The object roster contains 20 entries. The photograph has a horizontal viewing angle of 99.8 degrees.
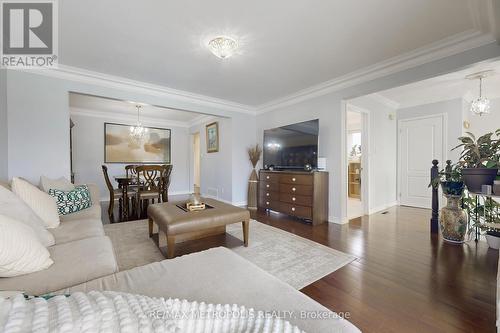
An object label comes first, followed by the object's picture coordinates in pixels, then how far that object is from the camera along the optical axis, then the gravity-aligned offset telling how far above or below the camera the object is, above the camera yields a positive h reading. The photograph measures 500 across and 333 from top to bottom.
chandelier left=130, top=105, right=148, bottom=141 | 5.46 +0.87
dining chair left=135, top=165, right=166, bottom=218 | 4.12 -0.43
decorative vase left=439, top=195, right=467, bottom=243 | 2.58 -0.72
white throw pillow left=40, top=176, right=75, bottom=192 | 2.44 -0.25
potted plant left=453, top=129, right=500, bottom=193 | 1.95 +0.02
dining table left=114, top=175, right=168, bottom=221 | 4.03 -0.60
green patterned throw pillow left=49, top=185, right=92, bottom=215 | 2.39 -0.43
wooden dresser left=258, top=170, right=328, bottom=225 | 3.45 -0.53
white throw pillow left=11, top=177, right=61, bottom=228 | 1.76 -0.32
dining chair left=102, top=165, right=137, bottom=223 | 3.99 -0.64
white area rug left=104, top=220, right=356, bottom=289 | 1.95 -0.99
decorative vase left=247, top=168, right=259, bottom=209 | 4.73 -0.59
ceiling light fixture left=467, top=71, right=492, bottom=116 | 3.29 +1.02
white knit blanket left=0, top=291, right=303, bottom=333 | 0.43 -0.35
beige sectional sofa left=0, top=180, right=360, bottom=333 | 0.75 -0.51
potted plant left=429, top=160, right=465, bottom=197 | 2.62 -0.23
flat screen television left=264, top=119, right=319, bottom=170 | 3.69 +0.35
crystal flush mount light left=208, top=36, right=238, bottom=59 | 2.26 +1.29
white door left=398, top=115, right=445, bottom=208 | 4.49 +0.22
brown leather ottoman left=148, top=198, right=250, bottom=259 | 2.06 -0.59
